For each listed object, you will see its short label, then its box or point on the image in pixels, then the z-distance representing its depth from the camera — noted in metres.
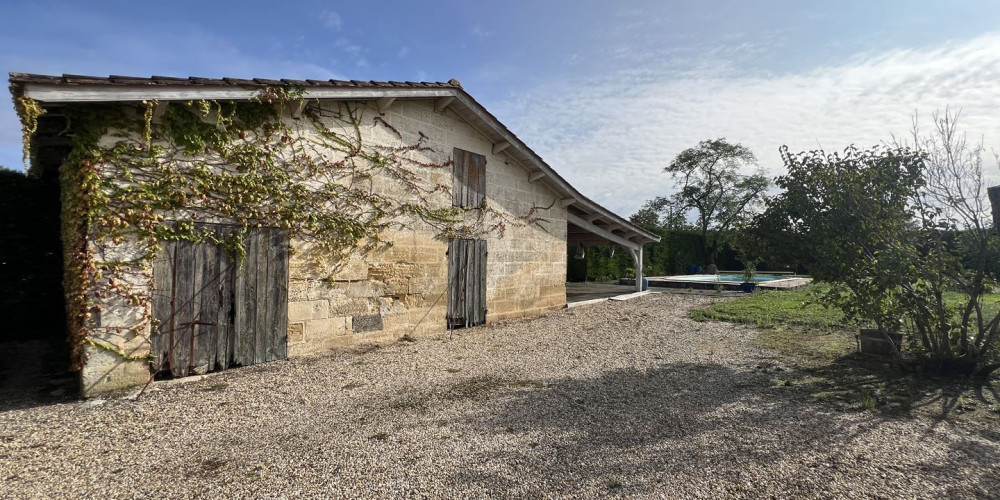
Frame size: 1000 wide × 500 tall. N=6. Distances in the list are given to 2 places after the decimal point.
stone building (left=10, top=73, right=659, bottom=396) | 4.99
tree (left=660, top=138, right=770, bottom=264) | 34.06
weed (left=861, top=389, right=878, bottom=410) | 4.71
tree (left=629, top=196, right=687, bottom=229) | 38.41
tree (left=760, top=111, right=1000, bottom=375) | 5.41
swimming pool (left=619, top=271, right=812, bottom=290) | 17.87
